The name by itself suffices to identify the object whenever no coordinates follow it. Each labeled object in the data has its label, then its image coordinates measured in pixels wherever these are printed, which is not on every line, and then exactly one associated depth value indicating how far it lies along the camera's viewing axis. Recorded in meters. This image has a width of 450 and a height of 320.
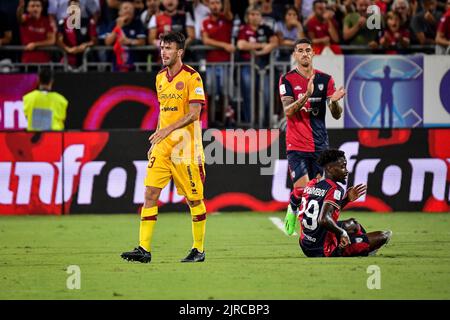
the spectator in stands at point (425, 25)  20.13
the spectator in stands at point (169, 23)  19.47
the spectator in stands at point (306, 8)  20.88
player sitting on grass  11.29
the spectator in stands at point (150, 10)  20.03
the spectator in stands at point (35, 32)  19.80
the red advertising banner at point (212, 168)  17.39
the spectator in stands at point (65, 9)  20.05
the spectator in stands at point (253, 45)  19.56
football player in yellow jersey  11.27
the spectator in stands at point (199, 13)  20.10
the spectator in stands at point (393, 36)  19.77
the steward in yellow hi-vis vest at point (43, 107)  17.75
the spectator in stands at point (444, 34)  19.59
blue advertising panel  18.94
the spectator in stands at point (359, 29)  19.75
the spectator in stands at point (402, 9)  19.70
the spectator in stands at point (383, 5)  19.95
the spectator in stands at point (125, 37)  19.56
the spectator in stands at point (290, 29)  19.91
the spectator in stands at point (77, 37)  19.59
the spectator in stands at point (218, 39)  19.55
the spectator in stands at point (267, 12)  20.02
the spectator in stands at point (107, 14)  20.27
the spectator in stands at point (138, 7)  20.33
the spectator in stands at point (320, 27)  19.61
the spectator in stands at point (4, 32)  19.91
